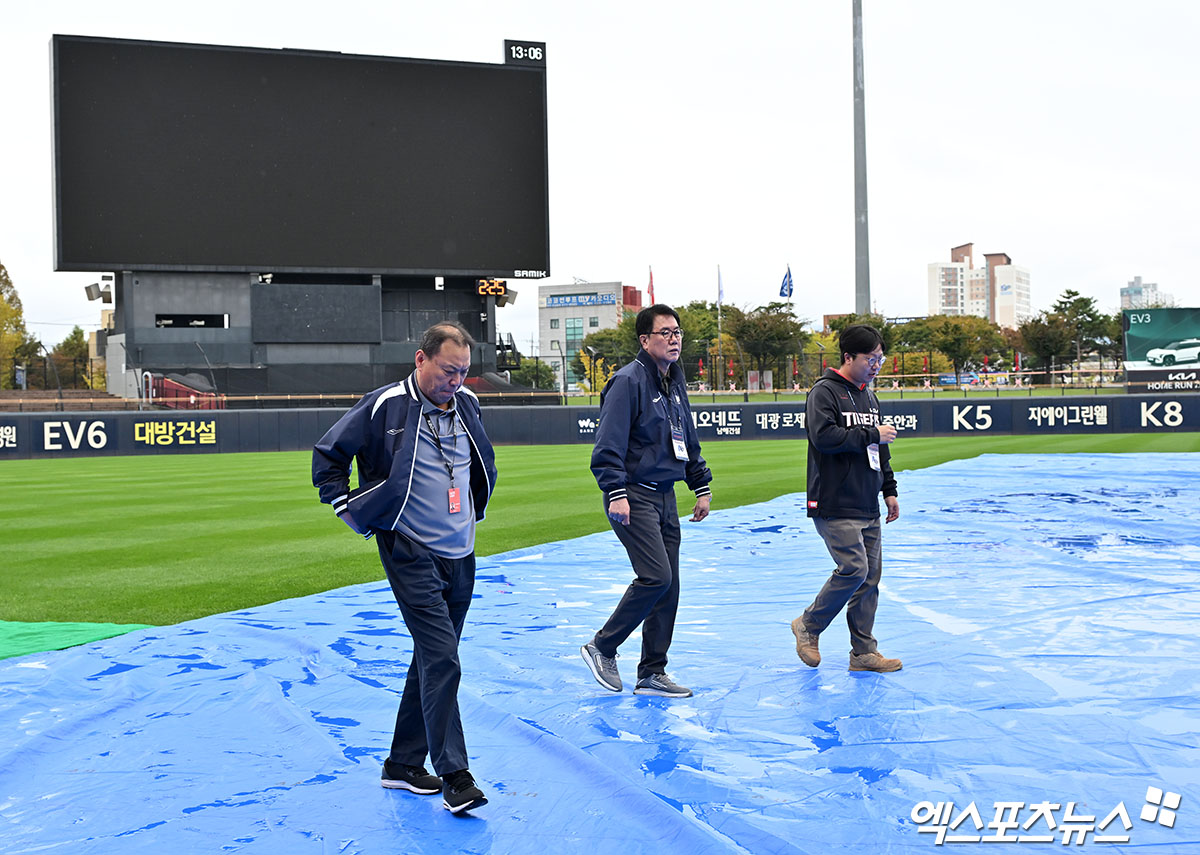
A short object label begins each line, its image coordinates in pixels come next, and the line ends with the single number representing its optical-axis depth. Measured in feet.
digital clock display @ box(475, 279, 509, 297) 182.19
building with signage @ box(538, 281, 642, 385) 522.06
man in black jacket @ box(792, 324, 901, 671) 19.42
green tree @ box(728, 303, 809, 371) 164.66
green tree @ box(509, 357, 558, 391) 187.52
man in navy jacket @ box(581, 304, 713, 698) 18.22
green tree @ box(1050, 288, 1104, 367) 249.57
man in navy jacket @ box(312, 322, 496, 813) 14.01
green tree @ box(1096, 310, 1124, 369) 251.19
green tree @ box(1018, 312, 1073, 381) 214.69
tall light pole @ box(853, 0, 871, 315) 206.39
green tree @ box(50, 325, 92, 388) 238.68
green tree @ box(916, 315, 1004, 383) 242.17
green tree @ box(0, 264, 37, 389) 219.20
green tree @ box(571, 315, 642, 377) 175.11
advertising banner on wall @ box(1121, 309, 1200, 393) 153.79
